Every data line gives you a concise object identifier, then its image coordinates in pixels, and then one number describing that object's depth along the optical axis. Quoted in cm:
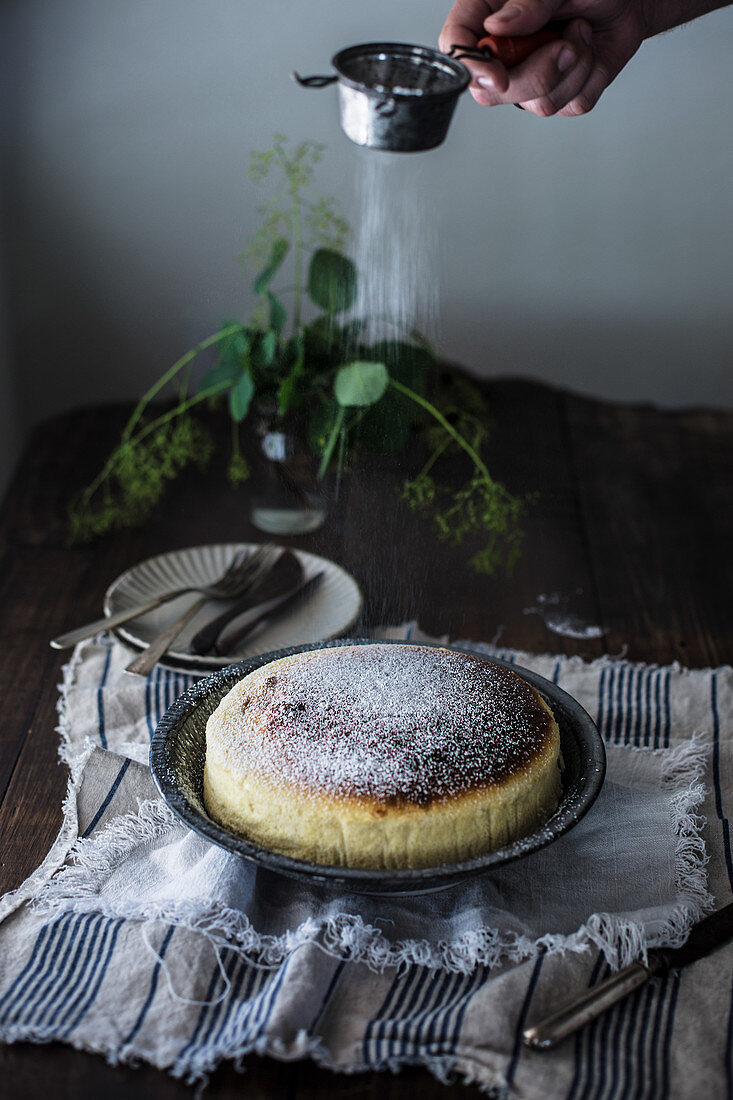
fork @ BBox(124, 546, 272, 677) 115
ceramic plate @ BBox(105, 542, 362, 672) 126
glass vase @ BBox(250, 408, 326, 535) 154
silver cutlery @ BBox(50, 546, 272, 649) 119
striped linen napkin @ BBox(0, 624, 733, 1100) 71
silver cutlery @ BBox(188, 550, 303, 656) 123
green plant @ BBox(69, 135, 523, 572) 149
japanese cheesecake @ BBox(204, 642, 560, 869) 79
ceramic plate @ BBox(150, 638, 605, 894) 76
